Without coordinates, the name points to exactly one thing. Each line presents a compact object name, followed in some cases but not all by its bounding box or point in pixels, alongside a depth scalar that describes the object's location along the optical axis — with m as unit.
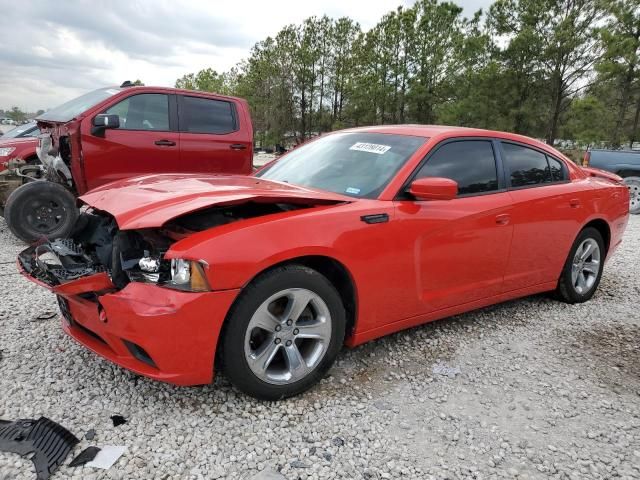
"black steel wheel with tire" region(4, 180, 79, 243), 5.42
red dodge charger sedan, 2.29
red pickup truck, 5.53
